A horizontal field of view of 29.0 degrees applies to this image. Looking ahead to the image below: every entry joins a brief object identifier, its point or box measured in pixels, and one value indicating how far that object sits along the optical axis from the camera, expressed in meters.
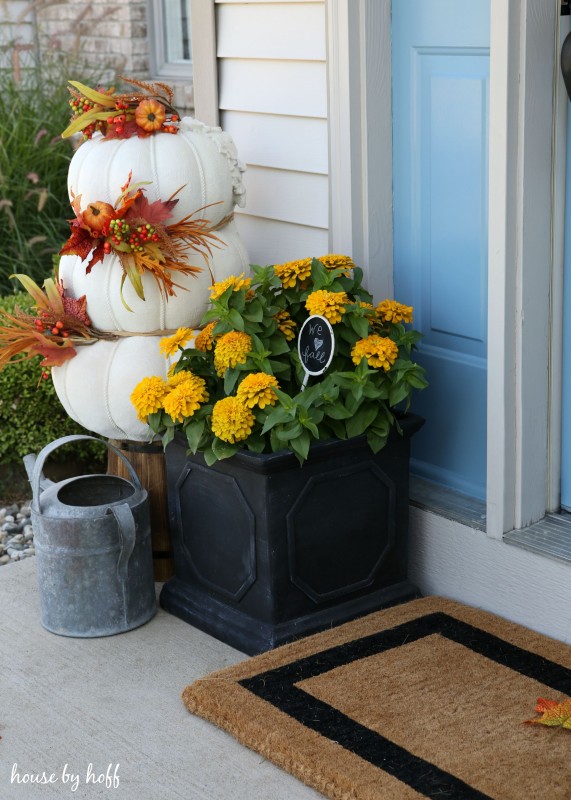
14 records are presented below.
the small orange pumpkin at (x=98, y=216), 2.91
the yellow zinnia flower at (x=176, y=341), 2.94
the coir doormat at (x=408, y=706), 2.26
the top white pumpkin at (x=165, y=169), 2.99
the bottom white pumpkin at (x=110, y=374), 3.08
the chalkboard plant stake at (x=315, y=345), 2.81
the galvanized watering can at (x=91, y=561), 2.91
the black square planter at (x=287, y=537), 2.77
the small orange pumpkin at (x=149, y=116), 3.00
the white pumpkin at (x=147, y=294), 3.06
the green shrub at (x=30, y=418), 3.93
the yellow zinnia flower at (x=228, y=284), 2.90
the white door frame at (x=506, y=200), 2.63
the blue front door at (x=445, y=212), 2.93
